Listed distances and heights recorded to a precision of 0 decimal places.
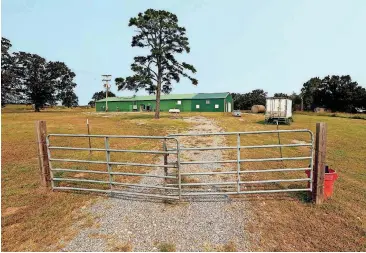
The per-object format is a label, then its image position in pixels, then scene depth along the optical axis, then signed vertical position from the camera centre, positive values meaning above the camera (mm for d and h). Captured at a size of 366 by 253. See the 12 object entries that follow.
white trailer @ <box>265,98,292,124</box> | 23969 -775
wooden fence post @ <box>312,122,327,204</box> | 5059 -1354
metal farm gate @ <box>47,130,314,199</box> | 5762 -2248
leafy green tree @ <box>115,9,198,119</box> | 28328 +7221
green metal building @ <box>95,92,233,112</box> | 49125 +582
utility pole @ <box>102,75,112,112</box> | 49350 +5359
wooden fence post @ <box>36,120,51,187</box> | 5914 -1202
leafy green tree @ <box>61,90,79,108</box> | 62094 +2582
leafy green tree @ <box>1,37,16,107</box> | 50116 +9130
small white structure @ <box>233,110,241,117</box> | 34969 -1602
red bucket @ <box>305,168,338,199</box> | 5371 -1937
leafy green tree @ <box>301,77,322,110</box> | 65875 +3039
